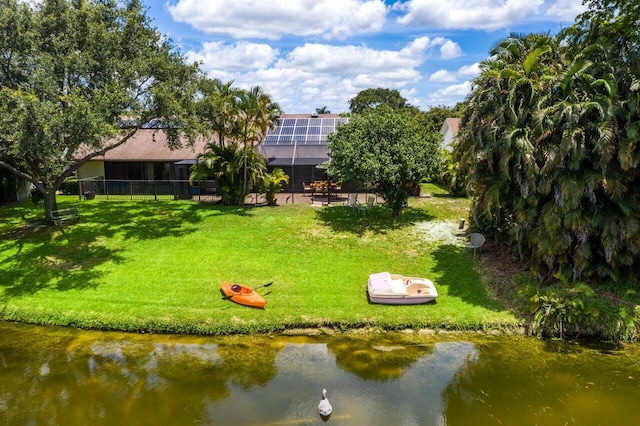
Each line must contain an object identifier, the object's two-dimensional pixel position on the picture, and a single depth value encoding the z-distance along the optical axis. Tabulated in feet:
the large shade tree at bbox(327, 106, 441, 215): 71.10
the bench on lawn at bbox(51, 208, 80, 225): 72.84
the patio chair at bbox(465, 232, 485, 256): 60.39
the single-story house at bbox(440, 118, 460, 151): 149.01
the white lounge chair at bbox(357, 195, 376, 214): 81.17
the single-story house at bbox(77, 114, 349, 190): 107.45
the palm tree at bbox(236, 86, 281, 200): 82.09
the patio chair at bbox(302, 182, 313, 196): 102.78
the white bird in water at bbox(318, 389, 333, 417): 34.01
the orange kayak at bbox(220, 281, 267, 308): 49.83
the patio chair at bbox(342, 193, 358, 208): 82.48
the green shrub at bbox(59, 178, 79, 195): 106.93
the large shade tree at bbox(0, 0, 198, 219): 53.16
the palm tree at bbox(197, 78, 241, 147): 76.33
